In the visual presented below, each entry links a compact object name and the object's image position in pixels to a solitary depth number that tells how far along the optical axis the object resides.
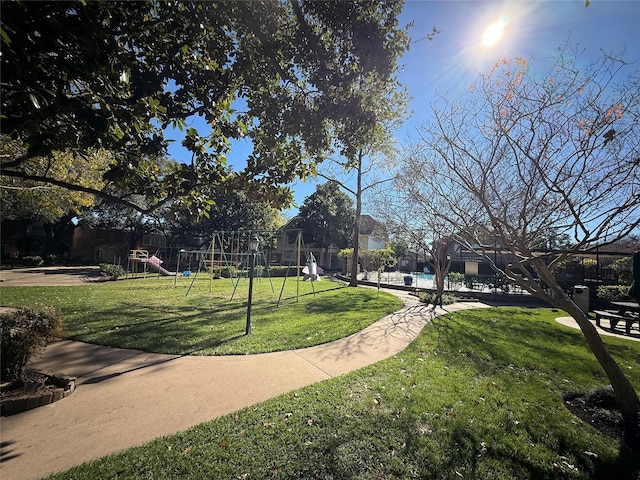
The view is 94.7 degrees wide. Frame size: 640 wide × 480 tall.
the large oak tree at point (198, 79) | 2.77
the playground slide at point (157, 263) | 24.47
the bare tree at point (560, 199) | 4.11
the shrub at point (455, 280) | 20.93
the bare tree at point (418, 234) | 14.34
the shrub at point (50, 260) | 28.95
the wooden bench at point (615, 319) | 9.68
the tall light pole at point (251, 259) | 7.77
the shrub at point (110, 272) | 20.89
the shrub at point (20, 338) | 4.02
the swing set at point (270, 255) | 16.94
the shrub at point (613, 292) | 14.54
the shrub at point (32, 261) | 27.25
